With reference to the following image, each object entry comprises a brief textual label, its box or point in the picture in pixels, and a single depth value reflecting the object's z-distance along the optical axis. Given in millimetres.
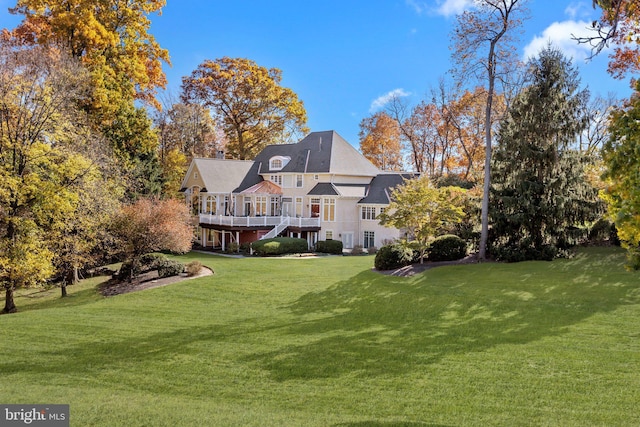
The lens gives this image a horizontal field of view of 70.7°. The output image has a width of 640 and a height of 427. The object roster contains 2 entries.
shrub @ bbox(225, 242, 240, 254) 31203
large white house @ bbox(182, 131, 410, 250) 33219
